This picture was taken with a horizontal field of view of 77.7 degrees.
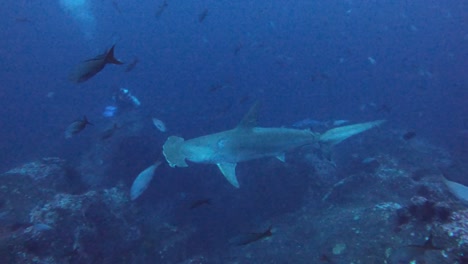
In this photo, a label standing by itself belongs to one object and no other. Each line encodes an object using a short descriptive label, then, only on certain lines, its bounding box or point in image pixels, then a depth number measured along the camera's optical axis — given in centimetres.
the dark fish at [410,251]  447
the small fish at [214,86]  1205
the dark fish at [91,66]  382
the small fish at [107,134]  921
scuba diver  1769
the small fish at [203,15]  996
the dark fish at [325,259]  663
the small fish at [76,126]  639
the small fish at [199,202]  636
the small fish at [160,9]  945
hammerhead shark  716
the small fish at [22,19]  1470
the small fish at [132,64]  1028
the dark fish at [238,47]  1464
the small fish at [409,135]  964
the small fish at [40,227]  690
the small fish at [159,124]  982
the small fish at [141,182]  700
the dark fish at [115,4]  1288
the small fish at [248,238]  485
